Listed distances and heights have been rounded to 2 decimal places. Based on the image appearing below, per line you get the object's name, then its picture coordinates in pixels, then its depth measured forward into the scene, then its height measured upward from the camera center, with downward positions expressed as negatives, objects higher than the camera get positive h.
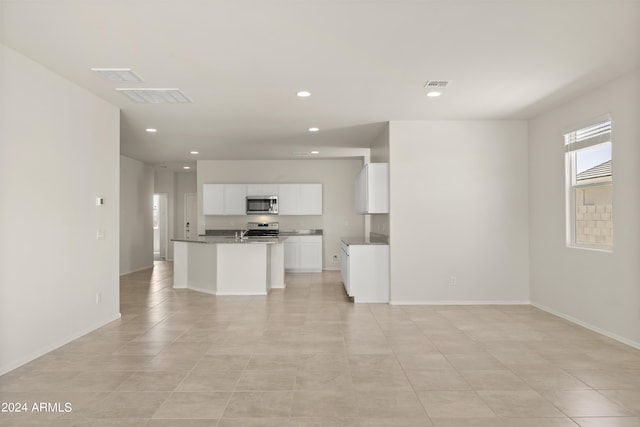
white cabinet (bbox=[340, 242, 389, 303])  6.16 -0.90
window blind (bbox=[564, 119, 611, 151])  4.45 +0.91
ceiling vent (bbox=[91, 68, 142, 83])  3.89 +1.41
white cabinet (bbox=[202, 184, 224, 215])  9.76 +0.50
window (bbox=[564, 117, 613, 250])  4.48 +0.33
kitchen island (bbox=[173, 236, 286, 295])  6.86 -0.84
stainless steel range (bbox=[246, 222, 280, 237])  9.82 -0.29
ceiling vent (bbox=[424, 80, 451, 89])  4.32 +1.42
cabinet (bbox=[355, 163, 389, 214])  6.21 +0.44
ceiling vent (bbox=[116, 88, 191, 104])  4.49 +1.40
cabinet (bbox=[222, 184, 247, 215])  9.76 +0.44
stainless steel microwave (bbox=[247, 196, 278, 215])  9.66 +0.31
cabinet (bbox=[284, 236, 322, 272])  9.77 -0.89
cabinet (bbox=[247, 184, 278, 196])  9.78 +0.67
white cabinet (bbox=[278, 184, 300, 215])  9.81 +0.45
